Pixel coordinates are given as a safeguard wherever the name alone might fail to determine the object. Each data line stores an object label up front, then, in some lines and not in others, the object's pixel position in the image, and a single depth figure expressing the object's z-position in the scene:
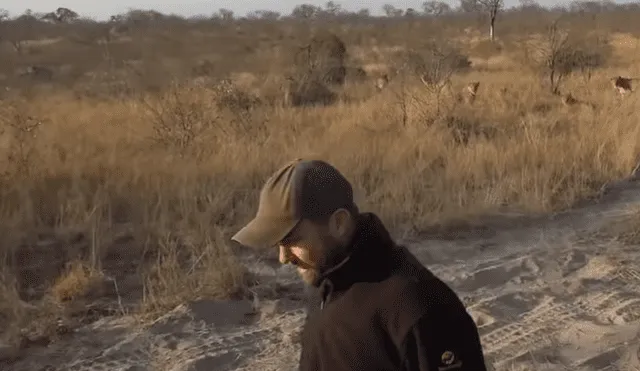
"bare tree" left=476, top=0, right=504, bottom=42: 37.90
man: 1.87
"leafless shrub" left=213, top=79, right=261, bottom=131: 10.23
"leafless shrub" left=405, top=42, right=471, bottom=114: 11.90
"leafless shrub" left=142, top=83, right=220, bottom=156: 9.43
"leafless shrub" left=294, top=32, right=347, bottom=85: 16.94
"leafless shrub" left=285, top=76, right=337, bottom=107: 14.49
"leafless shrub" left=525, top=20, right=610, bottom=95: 16.55
